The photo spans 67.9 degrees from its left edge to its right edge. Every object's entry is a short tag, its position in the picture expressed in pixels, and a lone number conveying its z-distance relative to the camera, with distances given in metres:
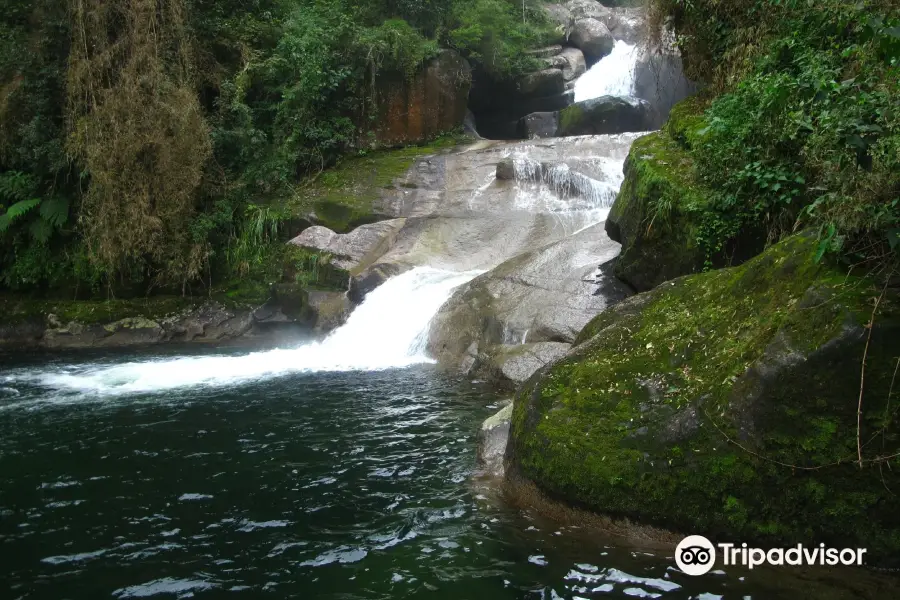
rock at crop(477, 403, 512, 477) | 5.98
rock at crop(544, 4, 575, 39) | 25.65
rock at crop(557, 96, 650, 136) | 20.17
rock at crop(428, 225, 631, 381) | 9.63
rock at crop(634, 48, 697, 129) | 21.28
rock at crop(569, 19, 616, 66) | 25.98
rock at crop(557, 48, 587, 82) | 23.94
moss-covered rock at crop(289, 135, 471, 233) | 15.54
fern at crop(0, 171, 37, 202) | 14.63
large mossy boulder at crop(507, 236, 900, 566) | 3.92
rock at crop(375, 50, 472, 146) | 18.56
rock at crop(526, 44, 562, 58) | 23.20
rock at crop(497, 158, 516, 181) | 16.20
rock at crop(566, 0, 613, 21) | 28.12
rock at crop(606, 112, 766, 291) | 7.70
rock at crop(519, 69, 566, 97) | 22.31
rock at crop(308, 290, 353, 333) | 13.07
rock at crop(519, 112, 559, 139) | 21.80
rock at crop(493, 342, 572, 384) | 9.00
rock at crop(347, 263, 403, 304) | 13.32
